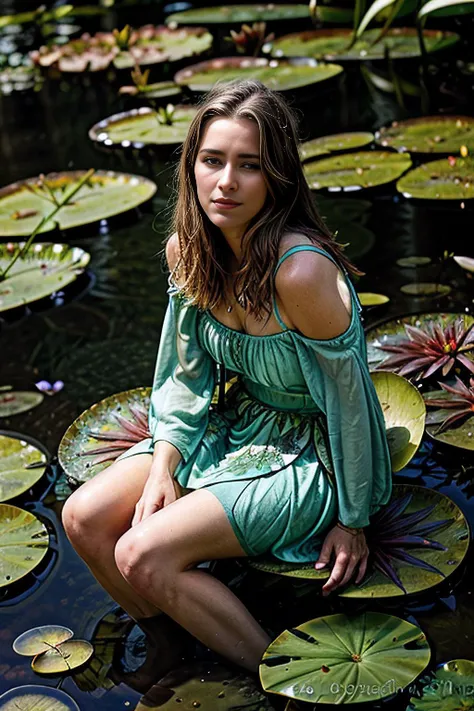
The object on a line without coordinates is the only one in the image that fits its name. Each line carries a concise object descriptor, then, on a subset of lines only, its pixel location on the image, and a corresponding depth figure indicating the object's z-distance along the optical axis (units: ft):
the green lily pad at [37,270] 12.41
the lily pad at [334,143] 15.33
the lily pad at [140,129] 17.16
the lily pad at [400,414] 8.02
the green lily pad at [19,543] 8.19
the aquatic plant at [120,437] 9.14
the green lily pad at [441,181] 13.44
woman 6.84
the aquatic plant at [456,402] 9.05
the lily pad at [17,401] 10.72
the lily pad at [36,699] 6.92
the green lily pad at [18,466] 9.20
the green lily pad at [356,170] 14.33
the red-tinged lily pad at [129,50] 21.99
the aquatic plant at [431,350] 9.62
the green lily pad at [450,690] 6.31
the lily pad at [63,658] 7.30
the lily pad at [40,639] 7.47
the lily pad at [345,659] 6.36
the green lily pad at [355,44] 19.77
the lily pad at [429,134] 14.89
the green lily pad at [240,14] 23.62
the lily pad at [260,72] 19.01
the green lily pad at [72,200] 14.34
